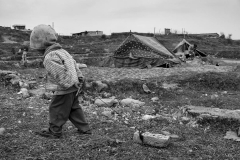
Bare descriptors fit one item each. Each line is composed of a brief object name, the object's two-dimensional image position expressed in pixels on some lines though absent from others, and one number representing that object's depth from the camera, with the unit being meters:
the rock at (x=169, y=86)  7.43
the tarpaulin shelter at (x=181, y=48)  20.31
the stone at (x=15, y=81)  7.20
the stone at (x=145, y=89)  6.75
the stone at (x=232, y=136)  3.58
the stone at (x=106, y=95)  6.21
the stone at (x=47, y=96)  5.73
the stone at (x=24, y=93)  5.86
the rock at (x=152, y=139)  3.12
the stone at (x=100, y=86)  6.72
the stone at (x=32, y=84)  7.13
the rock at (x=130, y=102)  5.37
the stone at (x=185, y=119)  4.39
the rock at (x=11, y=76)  7.87
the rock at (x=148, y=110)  4.95
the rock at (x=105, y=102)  5.19
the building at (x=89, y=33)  52.39
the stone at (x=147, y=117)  4.41
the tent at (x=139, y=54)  13.34
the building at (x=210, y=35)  52.44
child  3.29
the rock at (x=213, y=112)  4.18
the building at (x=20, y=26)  53.42
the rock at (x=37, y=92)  6.17
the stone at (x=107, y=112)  4.53
